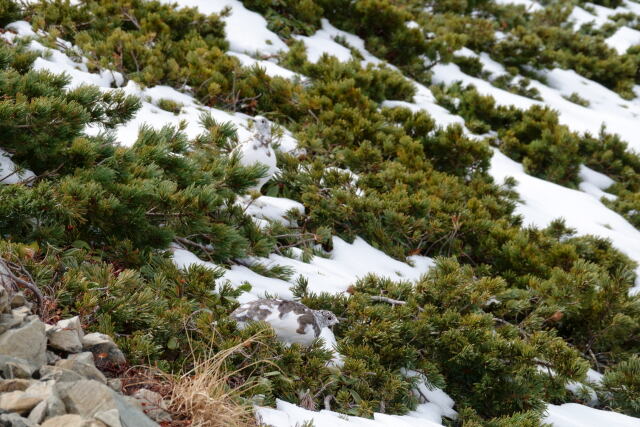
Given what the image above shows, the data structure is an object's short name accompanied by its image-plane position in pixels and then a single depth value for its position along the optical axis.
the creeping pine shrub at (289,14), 16.89
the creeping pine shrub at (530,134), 14.84
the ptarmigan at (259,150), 10.20
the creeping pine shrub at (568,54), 19.70
